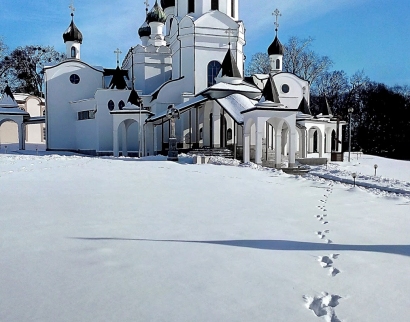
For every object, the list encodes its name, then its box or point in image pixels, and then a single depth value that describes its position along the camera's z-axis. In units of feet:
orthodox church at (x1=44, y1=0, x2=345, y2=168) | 65.51
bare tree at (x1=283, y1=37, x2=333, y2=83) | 139.33
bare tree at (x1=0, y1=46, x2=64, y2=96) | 138.31
